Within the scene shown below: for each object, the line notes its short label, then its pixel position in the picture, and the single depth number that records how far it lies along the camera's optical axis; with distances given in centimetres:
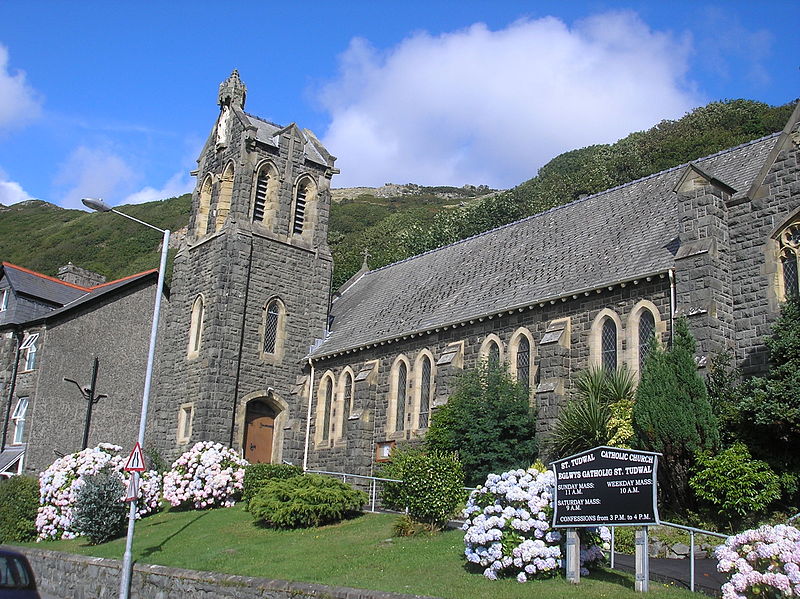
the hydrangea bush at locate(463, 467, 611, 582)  1418
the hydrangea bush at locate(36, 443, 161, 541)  2598
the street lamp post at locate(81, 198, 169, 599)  1802
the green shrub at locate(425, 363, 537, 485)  2445
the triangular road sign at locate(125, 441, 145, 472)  1948
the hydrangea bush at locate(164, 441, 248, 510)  2802
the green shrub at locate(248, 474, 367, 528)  2230
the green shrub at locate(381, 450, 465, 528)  1900
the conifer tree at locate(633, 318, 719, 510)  1903
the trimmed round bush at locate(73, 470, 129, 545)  2348
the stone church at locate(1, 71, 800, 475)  2197
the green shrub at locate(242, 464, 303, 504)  2714
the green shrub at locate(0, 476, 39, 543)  2692
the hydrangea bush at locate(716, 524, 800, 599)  1072
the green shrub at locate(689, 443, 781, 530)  1800
